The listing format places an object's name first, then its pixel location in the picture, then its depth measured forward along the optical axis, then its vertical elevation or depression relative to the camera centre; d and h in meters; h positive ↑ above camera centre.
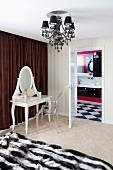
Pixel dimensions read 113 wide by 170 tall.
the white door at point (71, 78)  3.21 -0.06
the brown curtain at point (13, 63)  3.05 +0.31
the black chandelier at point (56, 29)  2.05 +0.73
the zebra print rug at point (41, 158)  1.07 -0.70
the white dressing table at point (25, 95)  3.03 -0.44
